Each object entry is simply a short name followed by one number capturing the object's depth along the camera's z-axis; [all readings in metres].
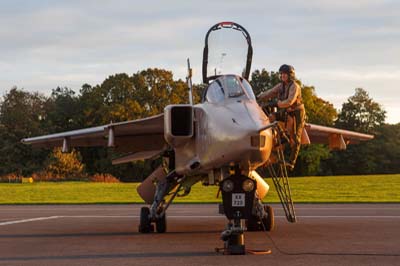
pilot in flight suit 22.72
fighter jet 19.86
